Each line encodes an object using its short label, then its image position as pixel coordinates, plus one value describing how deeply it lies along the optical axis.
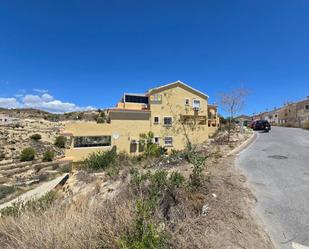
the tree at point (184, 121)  28.84
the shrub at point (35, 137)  45.05
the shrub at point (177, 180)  5.10
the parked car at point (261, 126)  26.70
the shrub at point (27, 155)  34.06
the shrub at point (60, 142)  44.78
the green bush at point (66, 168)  22.88
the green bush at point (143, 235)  2.58
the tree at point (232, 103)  23.88
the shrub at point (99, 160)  18.68
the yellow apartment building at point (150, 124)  23.53
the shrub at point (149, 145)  25.92
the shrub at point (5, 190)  16.87
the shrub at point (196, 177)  5.46
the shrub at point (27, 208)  4.09
